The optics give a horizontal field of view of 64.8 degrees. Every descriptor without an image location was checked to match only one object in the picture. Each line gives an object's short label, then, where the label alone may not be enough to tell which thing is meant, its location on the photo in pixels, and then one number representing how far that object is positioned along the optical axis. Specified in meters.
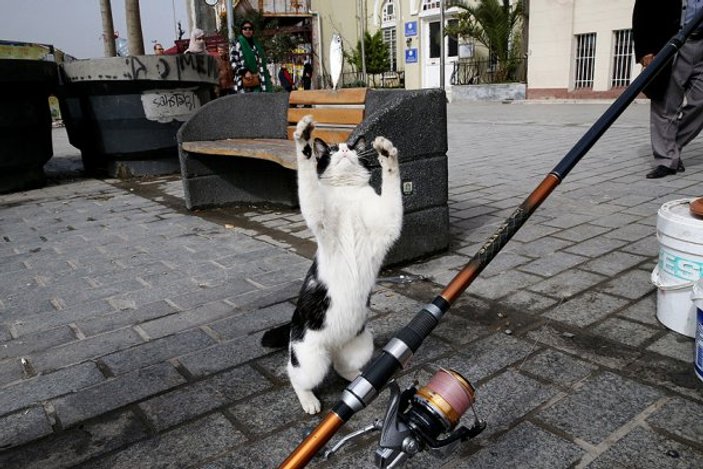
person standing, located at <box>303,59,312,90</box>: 21.79
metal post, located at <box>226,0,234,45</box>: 16.27
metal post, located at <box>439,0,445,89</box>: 17.38
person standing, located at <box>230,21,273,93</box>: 7.90
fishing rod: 1.34
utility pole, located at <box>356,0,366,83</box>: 25.09
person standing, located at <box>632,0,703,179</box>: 5.37
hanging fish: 4.36
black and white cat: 2.11
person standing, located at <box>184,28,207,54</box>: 10.78
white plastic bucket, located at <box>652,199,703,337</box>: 2.42
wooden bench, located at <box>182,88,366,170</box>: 4.29
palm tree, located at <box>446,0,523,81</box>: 18.47
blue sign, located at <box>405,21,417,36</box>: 24.56
